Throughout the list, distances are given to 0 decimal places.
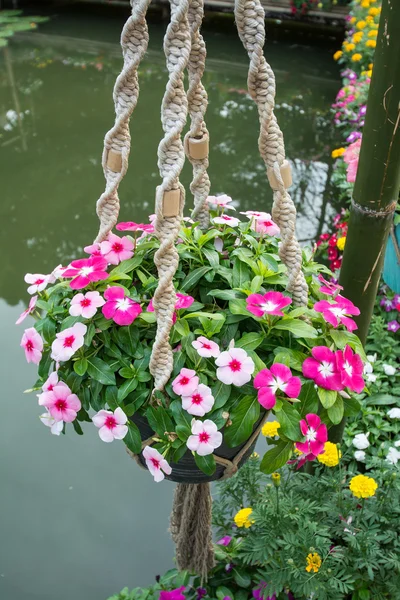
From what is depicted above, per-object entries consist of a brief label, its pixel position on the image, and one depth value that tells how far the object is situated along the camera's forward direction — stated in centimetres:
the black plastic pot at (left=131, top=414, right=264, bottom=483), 82
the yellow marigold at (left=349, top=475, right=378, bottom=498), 110
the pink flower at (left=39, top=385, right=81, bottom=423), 79
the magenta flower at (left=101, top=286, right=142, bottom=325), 76
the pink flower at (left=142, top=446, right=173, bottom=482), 76
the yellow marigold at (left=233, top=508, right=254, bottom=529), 122
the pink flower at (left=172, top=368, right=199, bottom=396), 73
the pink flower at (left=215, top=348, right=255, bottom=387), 72
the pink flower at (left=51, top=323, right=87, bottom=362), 75
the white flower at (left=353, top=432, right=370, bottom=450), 162
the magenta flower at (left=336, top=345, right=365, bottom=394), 76
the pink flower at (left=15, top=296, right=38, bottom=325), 87
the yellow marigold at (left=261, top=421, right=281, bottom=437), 100
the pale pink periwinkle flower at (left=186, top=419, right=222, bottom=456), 73
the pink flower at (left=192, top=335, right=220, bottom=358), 73
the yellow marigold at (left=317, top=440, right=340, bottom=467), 112
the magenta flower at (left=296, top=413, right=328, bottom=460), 77
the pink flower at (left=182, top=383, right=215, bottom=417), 73
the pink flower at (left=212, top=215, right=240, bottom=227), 93
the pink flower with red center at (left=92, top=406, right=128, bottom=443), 77
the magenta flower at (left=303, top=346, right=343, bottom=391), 76
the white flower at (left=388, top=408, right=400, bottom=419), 167
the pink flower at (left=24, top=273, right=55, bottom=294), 88
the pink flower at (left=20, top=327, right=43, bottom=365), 82
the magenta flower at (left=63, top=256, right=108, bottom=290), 79
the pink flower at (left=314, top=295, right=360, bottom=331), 78
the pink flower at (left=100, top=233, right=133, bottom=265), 85
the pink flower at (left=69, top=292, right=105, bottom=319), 77
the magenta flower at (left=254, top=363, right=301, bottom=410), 72
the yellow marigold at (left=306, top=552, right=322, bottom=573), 107
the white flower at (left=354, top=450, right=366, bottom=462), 158
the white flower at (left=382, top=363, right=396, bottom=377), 187
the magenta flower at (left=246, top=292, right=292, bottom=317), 75
